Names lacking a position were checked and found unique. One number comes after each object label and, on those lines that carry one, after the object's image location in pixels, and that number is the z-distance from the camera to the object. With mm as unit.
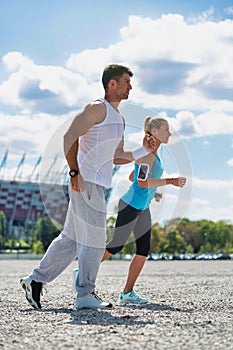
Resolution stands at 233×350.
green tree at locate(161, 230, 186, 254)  101412
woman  6695
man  5719
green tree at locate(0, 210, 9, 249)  113188
